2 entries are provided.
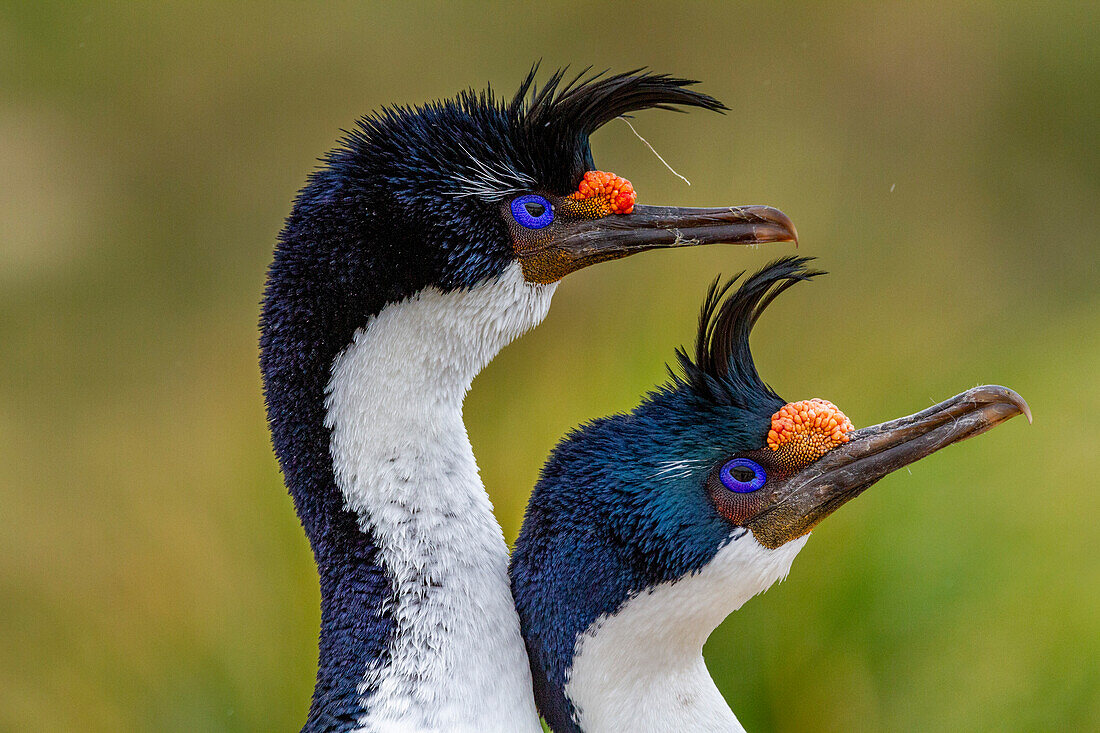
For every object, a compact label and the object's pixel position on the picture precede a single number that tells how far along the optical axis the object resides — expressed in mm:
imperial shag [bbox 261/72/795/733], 5659
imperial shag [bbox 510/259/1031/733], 5650
